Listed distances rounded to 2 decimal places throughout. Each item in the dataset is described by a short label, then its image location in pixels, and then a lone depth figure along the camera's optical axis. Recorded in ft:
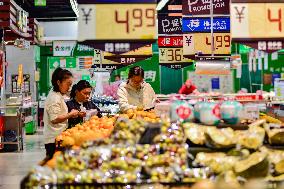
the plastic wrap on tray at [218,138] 12.99
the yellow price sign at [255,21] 18.08
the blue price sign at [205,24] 34.42
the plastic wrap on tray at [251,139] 12.97
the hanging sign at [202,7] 34.01
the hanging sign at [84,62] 78.66
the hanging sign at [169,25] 46.73
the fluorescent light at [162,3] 53.01
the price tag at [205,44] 34.78
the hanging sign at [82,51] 78.48
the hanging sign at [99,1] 17.37
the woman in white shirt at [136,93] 29.91
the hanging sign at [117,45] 17.04
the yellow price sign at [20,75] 60.03
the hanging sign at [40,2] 51.06
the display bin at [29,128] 62.64
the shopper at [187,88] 47.93
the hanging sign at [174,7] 55.93
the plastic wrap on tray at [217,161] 11.98
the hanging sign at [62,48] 77.51
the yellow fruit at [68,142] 16.76
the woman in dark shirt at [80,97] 25.41
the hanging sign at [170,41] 46.96
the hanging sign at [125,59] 45.10
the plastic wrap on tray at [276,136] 13.48
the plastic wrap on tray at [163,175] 10.85
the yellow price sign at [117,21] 16.97
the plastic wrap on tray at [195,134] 13.38
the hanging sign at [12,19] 43.57
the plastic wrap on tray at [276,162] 12.52
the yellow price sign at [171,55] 47.73
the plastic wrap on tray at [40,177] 10.64
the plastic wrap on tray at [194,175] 10.84
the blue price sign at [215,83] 68.21
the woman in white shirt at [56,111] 23.68
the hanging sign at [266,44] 18.56
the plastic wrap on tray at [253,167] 11.82
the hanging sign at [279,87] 53.62
